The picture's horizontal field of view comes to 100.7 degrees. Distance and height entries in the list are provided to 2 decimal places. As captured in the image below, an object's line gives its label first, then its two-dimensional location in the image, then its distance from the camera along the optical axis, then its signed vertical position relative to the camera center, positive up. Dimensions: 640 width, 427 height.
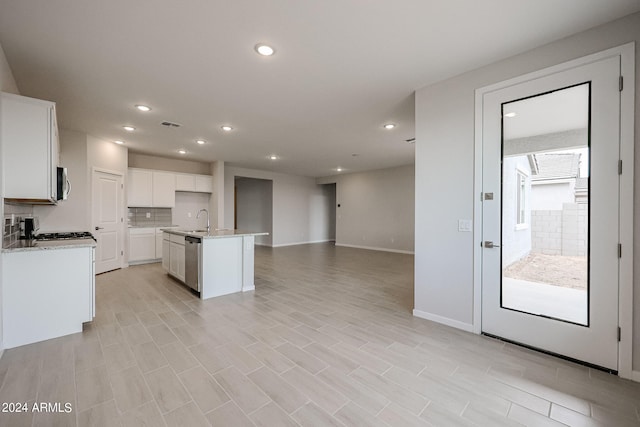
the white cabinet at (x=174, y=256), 4.47 -0.81
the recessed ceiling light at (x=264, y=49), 2.38 +1.49
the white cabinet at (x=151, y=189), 6.27 +0.56
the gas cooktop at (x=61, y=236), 3.33 -0.34
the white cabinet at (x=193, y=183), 7.08 +0.80
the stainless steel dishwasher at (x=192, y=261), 3.88 -0.77
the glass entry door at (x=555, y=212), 2.09 +0.01
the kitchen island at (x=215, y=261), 3.86 -0.77
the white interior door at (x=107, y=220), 5.23 -0.17
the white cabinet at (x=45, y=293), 2.46 -0.82
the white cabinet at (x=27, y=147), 2.45 +0.61
